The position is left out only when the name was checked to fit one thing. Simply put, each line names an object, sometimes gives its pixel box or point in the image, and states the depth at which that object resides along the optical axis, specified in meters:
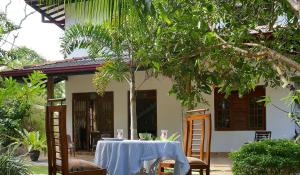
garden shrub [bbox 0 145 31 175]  5.83
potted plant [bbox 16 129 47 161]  9.02
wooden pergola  18.42
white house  14.68
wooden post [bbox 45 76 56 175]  5.61
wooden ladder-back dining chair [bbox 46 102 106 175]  5.38
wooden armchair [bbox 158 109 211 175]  6.14
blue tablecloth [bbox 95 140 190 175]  5.81
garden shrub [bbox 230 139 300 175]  7.20
